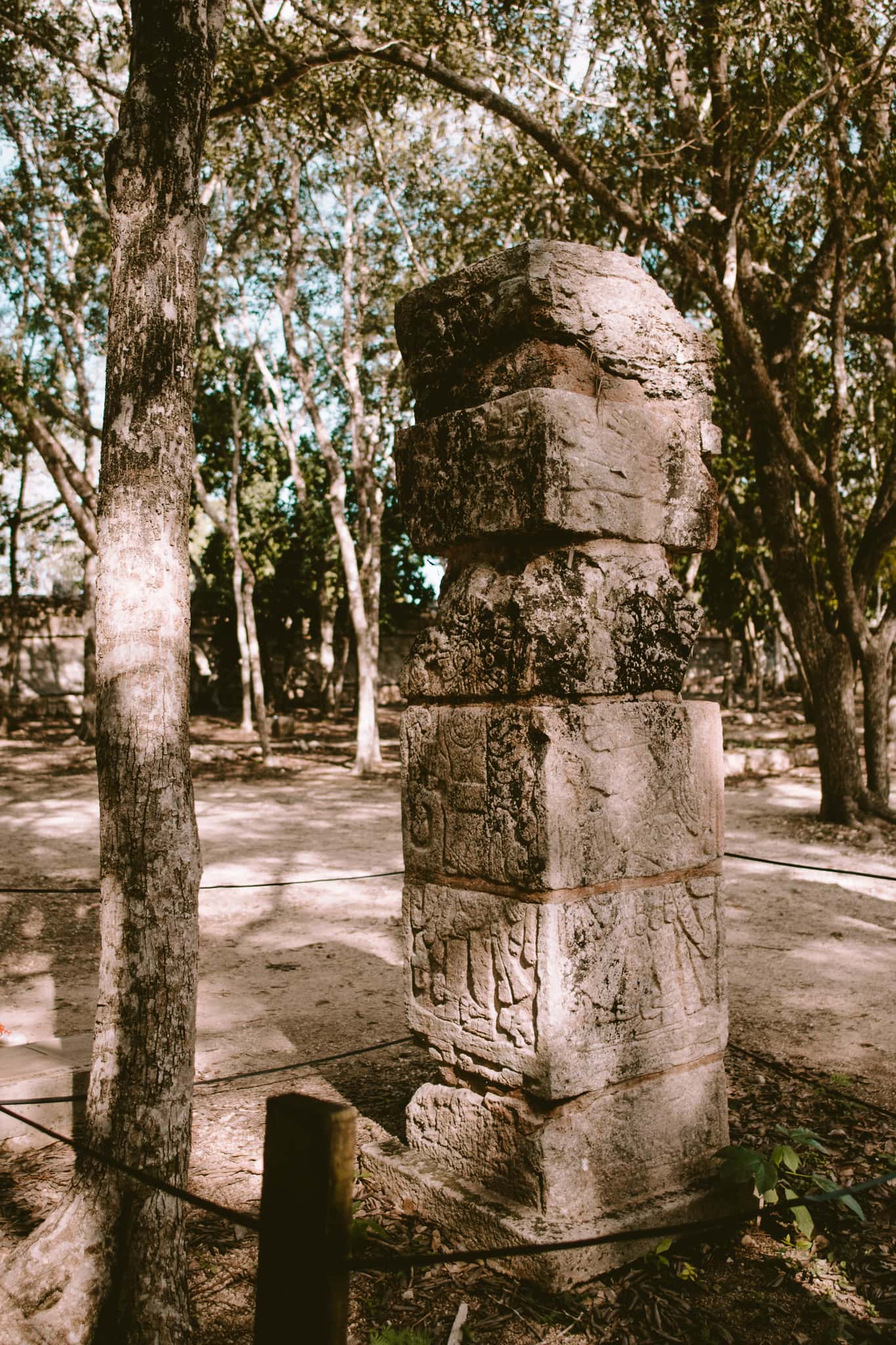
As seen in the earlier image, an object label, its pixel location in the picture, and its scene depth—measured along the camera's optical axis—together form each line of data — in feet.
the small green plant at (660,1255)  10.04
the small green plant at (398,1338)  8.98
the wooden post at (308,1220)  5.75
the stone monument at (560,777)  9.89
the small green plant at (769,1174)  10.12
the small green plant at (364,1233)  10.17
